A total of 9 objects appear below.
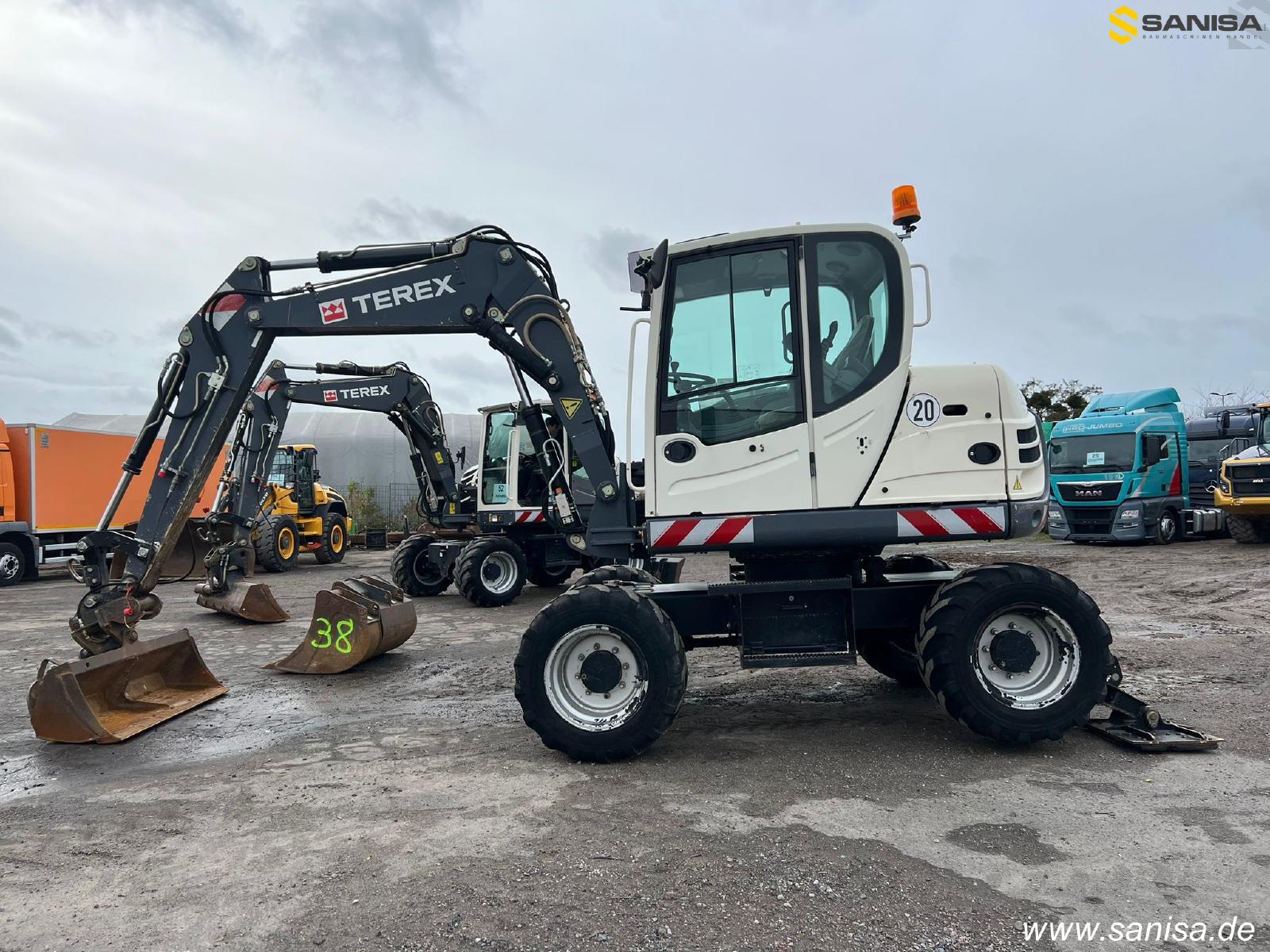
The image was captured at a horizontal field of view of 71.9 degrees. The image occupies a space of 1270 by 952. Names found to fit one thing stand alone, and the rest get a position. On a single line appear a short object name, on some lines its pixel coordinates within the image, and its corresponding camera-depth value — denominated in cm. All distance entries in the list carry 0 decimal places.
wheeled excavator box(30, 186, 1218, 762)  496
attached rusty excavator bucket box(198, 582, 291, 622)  1095
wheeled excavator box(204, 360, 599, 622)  1230
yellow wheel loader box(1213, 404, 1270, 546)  1658
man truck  1836
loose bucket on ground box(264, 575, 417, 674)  780
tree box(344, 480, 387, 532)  2870
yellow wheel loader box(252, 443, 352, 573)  1891
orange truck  1661
